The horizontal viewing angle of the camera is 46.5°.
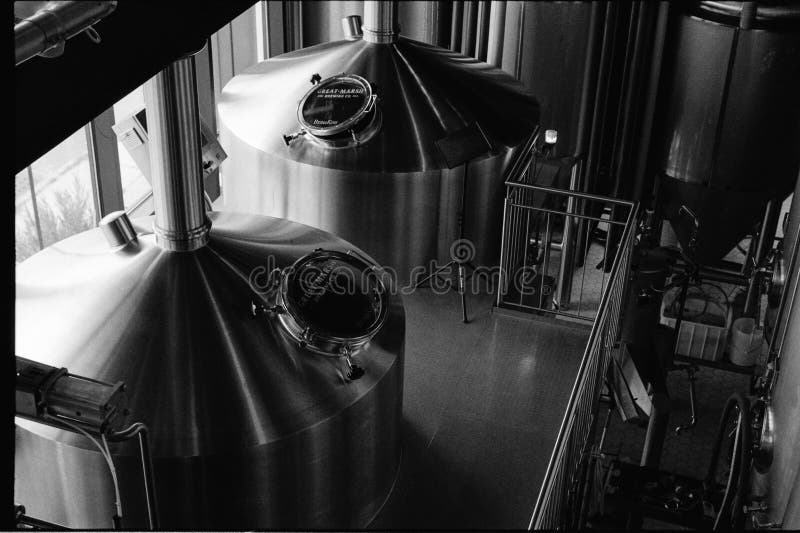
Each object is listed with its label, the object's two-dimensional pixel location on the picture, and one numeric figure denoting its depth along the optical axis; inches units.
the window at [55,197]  257.9
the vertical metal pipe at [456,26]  370.6
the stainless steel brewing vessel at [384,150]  239.8
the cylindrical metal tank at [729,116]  314.0
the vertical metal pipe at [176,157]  150.6
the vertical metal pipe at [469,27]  369.4
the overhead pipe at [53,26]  80.1
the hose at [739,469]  173.9
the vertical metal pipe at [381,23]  262.8
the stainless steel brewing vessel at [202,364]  144.7
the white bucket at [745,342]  311.3
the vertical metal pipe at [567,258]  315.6
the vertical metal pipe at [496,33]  360.5
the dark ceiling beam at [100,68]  87.9
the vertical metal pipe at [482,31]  368.2
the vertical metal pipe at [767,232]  354.0
